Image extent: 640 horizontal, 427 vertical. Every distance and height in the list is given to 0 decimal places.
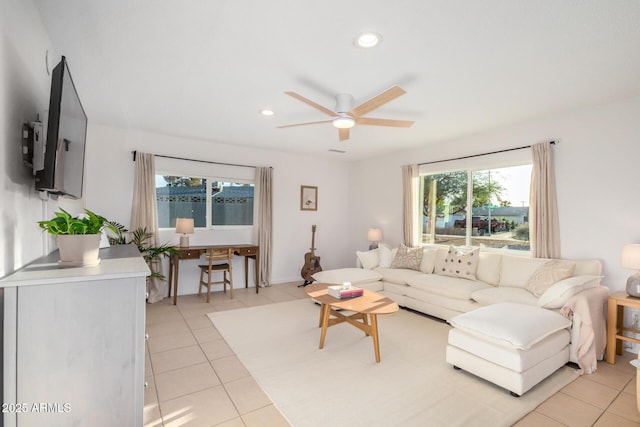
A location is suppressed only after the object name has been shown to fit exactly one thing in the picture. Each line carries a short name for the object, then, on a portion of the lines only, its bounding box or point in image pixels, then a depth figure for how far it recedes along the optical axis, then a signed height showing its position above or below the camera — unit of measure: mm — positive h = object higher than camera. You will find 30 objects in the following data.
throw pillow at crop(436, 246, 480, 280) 4096 -590
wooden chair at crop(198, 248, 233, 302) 4598 -716
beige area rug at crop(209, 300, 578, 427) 2039 -1285
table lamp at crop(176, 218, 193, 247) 4594 -91
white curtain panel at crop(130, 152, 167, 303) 4508 +250
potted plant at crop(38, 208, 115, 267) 1529 -95
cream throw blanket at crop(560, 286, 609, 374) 2605 -905
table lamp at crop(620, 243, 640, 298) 2762 -380
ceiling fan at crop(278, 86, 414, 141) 2654 +1028
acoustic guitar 5688 -858
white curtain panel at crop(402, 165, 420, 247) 5227 +226
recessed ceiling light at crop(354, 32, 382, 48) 2035 +1242
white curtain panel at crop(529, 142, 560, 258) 3607 +173
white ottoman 2252 -981
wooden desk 4438 -532
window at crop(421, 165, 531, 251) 4090 +202
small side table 2762 -937
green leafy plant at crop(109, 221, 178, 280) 4255 -331
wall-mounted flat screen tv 1540 +463
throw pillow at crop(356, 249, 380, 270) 5020 -627
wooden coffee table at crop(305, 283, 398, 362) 2826 -820
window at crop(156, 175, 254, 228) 4906 +351
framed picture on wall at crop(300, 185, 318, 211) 6203 +477
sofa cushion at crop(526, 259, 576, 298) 3178 -568
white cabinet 1193 -527
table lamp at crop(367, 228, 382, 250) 5742 -261
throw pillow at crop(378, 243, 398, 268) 5055 -583
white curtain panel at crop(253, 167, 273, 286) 5539 +1
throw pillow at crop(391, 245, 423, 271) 4719 -586
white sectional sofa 2705 -761
